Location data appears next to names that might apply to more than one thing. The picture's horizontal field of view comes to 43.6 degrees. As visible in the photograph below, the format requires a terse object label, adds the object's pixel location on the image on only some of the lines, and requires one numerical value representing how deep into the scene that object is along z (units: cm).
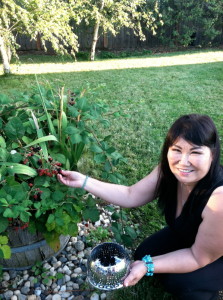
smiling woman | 123
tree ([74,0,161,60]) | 711
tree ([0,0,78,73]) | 491
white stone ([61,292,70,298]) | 163
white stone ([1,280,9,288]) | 168
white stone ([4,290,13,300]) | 162
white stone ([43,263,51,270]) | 177
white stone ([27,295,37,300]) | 161
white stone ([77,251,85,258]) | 186
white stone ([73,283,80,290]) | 168
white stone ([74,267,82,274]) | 176
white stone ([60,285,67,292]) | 166
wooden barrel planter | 153
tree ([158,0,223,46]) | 999
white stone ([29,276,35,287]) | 169
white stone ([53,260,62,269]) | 178
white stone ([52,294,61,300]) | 162
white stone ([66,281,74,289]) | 169
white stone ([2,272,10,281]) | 171
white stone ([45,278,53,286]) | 168
